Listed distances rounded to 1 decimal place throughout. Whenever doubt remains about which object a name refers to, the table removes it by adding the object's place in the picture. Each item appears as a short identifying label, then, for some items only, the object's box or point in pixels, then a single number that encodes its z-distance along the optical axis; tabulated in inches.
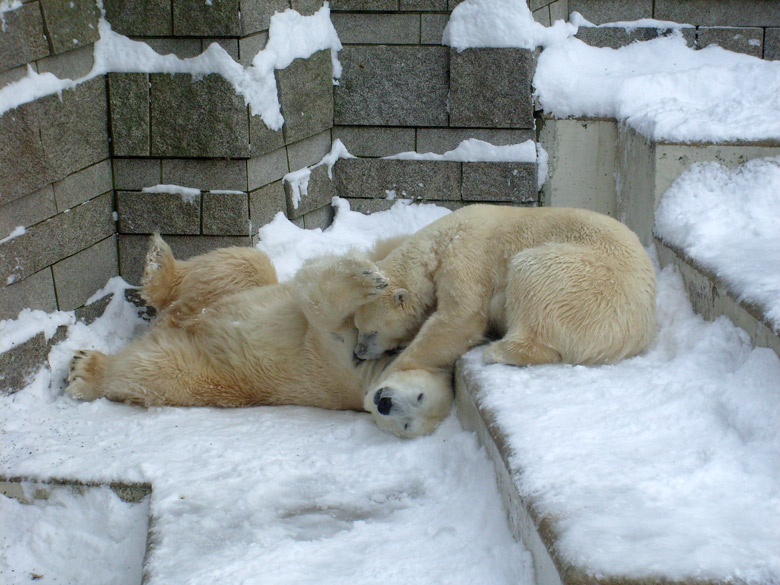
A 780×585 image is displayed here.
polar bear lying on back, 287.1
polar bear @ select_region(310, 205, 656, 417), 246.7
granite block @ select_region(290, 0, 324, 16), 381.4
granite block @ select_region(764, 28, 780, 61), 445.1
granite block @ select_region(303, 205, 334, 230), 411.0
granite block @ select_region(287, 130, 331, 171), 390.9
